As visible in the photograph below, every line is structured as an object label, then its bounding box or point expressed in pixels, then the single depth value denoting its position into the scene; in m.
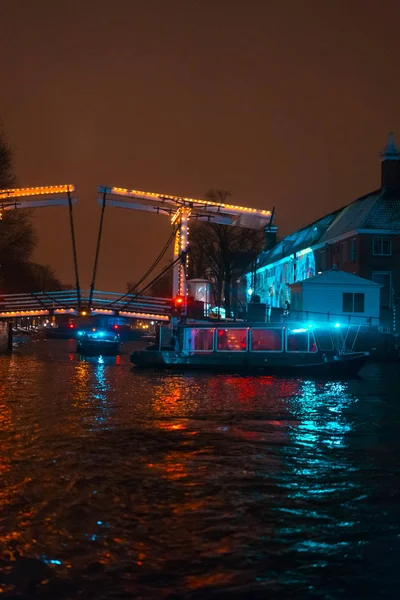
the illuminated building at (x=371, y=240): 52.78
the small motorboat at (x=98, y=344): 57.09
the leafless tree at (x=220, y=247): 73.88
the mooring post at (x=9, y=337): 57.52
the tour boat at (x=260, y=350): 35.91
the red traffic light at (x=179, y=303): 39.50
